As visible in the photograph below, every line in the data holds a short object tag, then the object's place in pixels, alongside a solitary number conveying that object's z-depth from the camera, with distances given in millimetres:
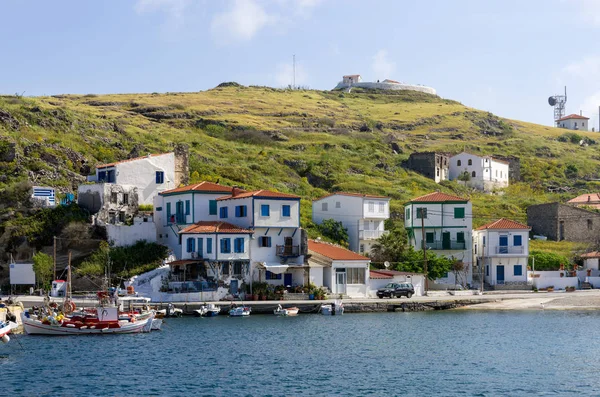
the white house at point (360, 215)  82312
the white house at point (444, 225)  83125
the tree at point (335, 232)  82062
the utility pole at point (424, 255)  75375
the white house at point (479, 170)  131750
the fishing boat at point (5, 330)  47156
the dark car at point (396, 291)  71750
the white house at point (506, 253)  80312
